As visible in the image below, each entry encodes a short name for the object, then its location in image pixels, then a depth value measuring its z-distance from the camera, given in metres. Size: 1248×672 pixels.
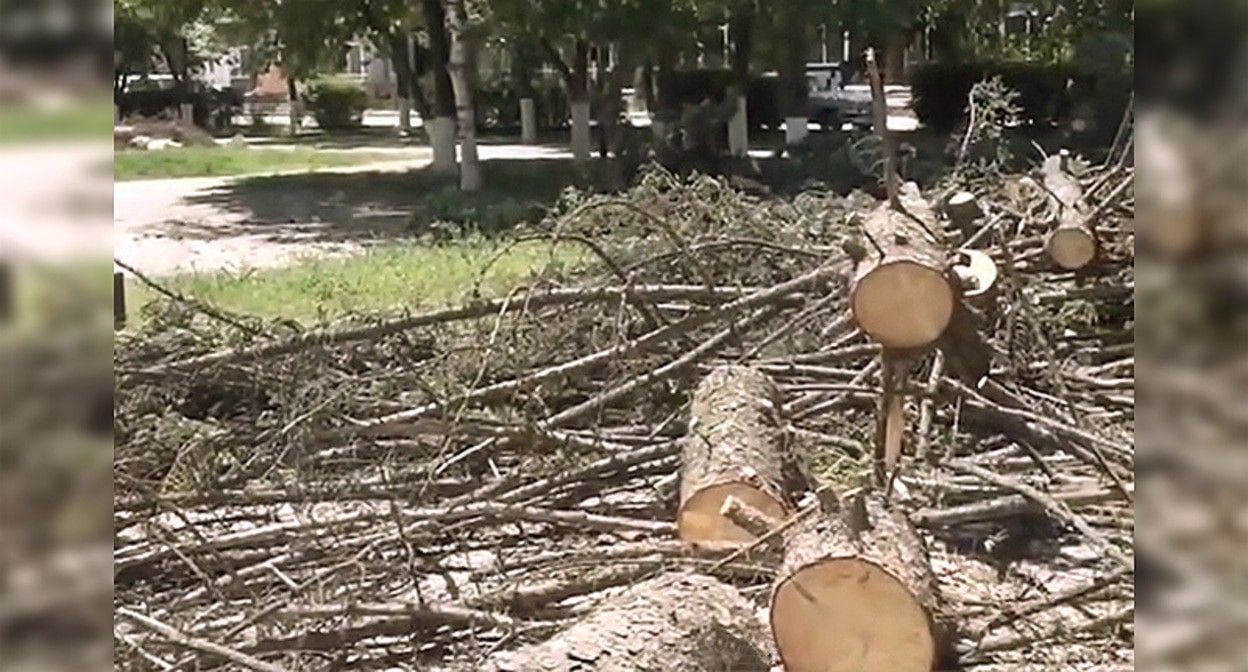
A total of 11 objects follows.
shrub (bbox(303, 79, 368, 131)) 29.22
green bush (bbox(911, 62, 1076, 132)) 19.02
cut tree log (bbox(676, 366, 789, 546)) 4.04
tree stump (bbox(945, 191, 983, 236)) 7.20
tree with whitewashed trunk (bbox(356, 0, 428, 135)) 15.66
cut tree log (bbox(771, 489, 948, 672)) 3.16
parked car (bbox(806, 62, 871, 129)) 22.74
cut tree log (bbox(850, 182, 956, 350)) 4.81
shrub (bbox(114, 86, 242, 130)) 26.59
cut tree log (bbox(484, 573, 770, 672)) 3.02
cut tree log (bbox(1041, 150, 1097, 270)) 6.85
